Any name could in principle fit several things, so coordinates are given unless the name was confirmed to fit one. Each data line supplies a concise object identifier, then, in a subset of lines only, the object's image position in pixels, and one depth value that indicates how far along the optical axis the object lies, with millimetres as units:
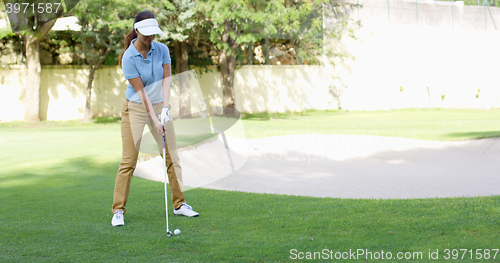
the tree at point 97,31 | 16328
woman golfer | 4191
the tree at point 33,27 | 16688
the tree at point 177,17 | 17261
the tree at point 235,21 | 17094
